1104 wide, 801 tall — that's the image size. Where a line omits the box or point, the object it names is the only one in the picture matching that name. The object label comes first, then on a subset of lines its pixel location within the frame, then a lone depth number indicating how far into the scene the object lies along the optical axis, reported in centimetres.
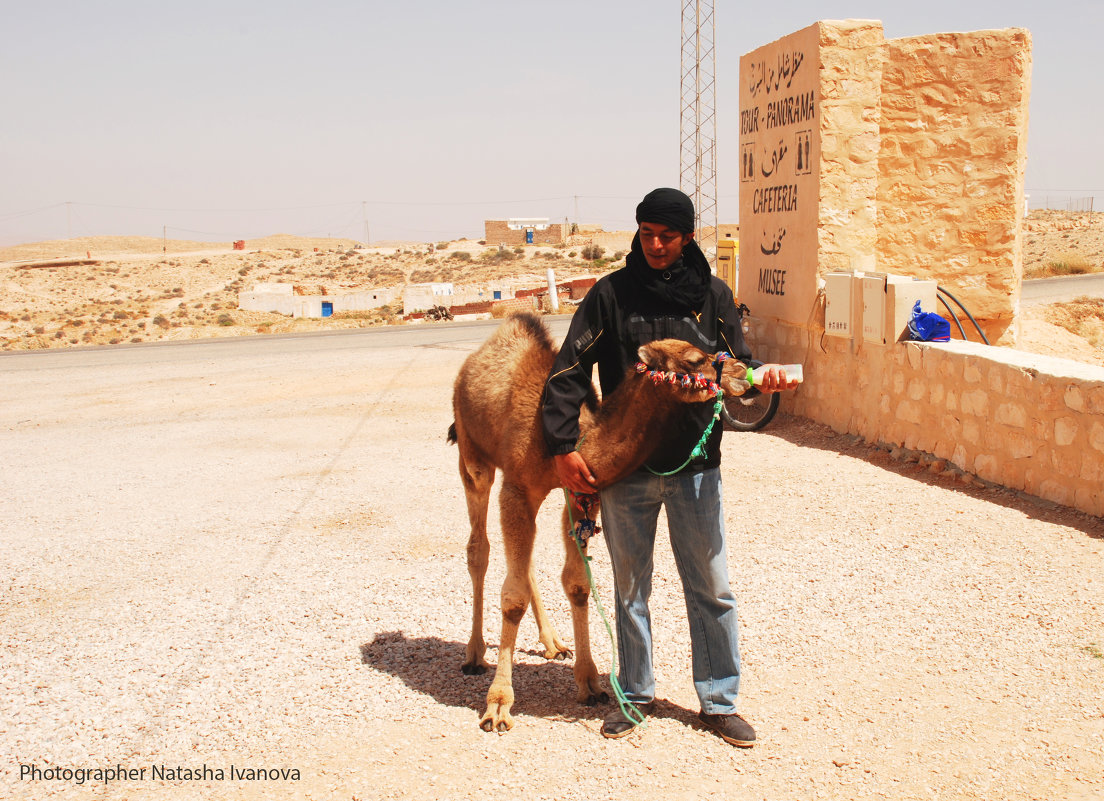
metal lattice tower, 3275
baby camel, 347
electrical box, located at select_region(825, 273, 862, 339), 875
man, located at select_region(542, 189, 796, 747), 356
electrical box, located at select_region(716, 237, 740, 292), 1326
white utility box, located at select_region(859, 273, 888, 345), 834
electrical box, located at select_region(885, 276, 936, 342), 819
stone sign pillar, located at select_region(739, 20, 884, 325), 931
